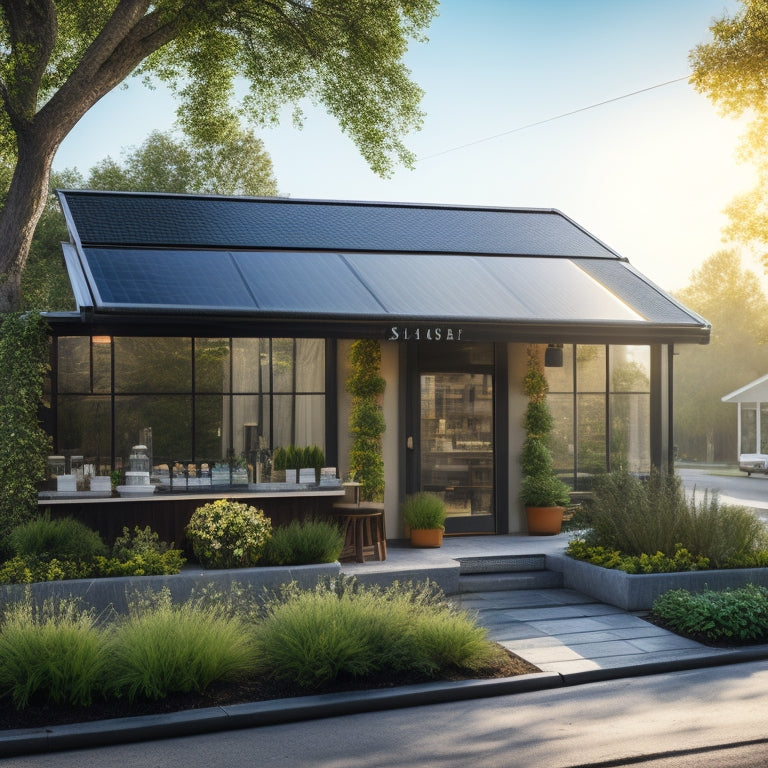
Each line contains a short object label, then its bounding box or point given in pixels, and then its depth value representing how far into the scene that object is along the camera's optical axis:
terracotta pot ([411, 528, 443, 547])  11.57
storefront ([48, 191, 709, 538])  10.69
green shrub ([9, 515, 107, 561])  8.94
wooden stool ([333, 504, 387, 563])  10.57
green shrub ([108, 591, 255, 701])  6.38
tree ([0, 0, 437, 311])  12.98
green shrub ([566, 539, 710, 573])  9.60
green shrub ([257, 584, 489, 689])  6.83
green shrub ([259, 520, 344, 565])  9.52
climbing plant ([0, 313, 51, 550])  9.60
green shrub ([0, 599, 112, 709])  6.25
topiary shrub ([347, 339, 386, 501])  11.85
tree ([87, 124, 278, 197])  29.95
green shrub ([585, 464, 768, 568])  9.96
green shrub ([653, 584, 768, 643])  8.26
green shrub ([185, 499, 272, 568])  9.37
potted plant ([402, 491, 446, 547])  11.56
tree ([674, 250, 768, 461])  52.22
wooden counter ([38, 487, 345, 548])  9.94
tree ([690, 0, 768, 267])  15.78
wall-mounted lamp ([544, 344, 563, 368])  12.66
